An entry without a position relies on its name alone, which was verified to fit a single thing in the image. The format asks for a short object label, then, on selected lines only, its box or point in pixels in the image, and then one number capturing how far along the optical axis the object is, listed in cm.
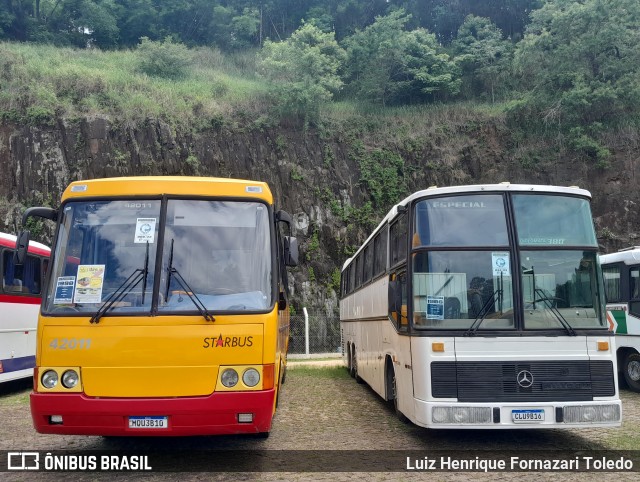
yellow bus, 606
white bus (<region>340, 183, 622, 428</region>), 696
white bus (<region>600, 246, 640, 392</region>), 1281
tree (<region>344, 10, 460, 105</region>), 3688
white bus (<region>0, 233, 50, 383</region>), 1275
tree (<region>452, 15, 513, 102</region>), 3953
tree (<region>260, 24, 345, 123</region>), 3288
